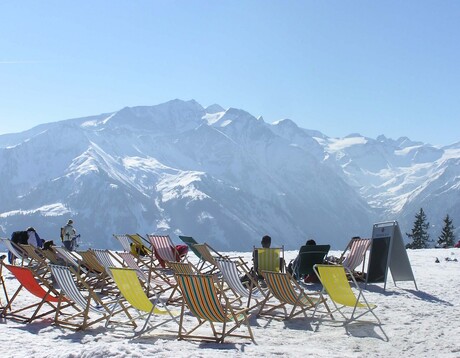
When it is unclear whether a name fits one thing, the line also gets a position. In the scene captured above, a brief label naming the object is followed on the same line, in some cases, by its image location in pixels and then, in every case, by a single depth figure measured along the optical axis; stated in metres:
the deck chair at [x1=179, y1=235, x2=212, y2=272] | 14.15
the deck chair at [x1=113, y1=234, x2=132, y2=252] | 14.34
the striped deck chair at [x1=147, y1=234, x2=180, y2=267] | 13.37
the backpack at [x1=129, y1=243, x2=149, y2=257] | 15.35
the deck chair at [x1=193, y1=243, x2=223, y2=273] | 11.78
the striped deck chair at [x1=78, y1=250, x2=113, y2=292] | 11.39
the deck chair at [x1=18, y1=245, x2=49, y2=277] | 11.80
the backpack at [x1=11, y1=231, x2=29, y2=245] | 15.95
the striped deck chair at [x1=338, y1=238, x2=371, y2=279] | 12.51
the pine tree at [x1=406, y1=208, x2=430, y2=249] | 73.57
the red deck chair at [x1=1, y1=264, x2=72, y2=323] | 8.65
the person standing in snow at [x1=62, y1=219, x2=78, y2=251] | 18.34
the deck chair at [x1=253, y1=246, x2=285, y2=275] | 11.16
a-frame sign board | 11.98
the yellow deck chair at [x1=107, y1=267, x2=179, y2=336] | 8.10
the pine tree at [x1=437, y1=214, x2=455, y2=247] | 68.85
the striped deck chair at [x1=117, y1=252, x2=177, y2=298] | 10.88
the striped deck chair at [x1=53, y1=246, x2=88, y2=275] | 11.77
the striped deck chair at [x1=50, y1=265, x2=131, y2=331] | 8.29
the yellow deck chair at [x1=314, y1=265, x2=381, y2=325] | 8.93
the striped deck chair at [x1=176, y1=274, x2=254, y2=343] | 7.46
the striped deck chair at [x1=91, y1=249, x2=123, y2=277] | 10.82
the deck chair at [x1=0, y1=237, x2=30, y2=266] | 13.00
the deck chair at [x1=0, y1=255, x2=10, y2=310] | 9.27
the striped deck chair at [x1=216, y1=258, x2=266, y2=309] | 9.40
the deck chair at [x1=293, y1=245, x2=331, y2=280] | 12.17
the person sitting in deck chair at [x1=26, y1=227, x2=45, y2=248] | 16.17
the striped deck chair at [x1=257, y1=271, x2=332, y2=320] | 8.74
